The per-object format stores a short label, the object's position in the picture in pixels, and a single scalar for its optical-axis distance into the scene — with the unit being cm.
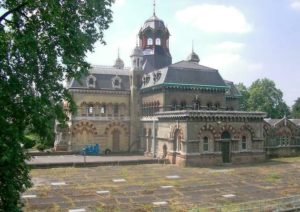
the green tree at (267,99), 7850
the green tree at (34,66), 1224
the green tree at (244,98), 8038
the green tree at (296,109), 8816
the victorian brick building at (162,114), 3966
